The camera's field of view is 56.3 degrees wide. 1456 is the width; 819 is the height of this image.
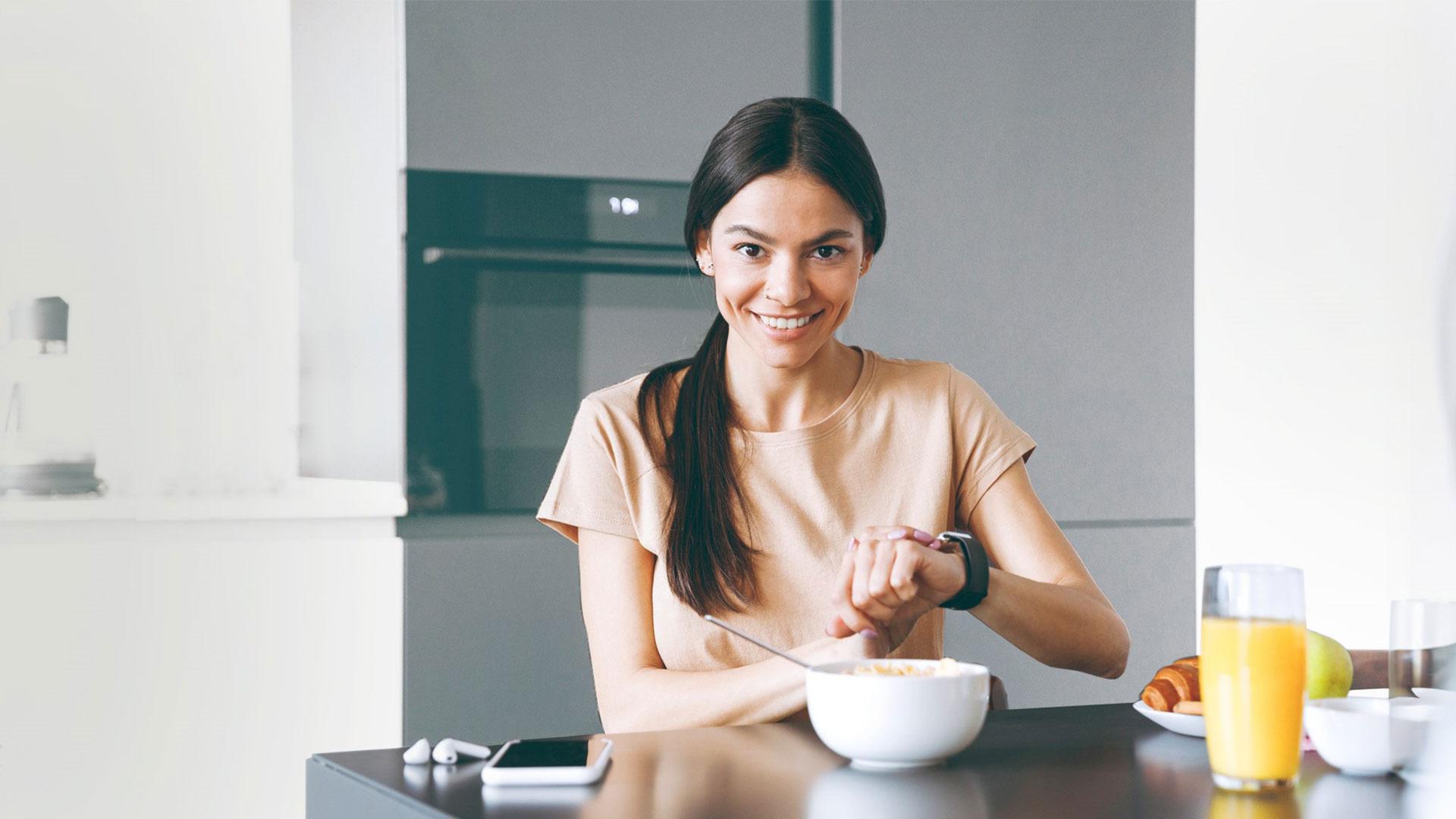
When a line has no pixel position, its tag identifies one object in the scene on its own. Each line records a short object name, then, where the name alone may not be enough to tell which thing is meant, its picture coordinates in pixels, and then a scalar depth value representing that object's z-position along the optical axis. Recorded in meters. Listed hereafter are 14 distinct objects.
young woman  1.54
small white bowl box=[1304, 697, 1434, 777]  0.91
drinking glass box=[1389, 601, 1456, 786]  0.78
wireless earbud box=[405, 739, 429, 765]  0.96
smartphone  0.89
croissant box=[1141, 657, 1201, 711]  1.11
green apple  1.09
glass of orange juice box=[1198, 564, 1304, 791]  0.88
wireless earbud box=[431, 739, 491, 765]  0.95
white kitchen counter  1.85
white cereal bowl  0.92
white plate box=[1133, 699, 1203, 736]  1.08
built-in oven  2.06
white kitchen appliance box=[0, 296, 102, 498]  1.88
